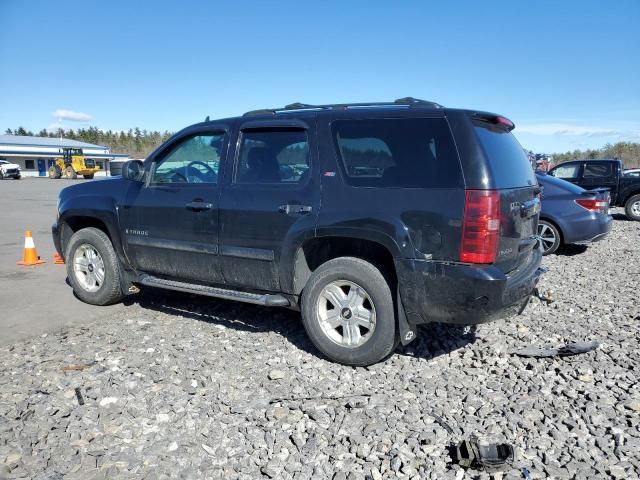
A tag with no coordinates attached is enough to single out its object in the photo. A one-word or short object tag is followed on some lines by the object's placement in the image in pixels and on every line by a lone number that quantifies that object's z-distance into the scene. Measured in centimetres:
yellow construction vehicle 4600
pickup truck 1482
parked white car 4556
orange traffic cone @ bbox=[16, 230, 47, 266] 798
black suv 360
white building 5716
